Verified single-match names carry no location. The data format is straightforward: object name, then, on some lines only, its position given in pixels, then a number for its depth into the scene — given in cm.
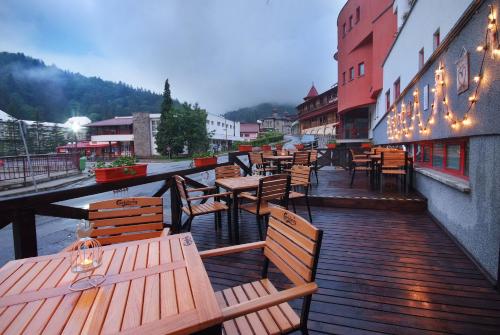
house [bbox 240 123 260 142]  8056
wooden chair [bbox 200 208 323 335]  131
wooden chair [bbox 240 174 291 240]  353
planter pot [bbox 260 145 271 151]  1063
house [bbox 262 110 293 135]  9169
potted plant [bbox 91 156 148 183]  306
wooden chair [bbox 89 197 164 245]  229
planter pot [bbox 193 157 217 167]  523
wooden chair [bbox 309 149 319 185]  824
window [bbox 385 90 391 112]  1190
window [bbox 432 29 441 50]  581
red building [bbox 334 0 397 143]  1365
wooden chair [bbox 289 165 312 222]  450
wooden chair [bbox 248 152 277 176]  795
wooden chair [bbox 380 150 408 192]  577
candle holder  126
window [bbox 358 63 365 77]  1722
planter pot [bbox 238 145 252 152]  855
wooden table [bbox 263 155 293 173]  763
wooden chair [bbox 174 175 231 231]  354
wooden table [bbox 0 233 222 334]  98
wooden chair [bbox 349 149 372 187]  699
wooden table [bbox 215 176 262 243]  372
